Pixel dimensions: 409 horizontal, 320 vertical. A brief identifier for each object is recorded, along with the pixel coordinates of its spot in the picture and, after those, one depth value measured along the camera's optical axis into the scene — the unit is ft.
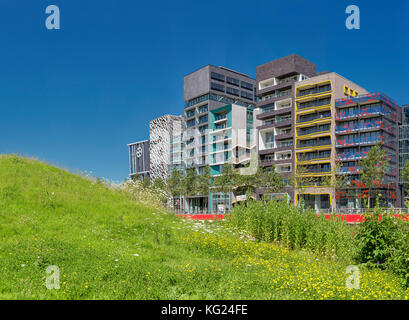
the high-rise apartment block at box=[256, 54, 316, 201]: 206.08
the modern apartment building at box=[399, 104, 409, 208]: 213.46
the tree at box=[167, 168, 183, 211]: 242.37
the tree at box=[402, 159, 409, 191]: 160.52
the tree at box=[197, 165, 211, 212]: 216.13
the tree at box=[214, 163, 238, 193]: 194.23
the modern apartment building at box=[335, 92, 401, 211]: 176.45
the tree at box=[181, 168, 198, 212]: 228.63
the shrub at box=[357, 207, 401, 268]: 34.83
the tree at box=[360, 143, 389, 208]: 152.66
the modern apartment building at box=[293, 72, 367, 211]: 183.83
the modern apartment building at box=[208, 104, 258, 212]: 232.53
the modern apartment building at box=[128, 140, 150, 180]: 394.11
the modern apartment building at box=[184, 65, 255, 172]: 262.88
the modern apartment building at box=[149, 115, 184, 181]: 293.02
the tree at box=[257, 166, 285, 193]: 176.55
